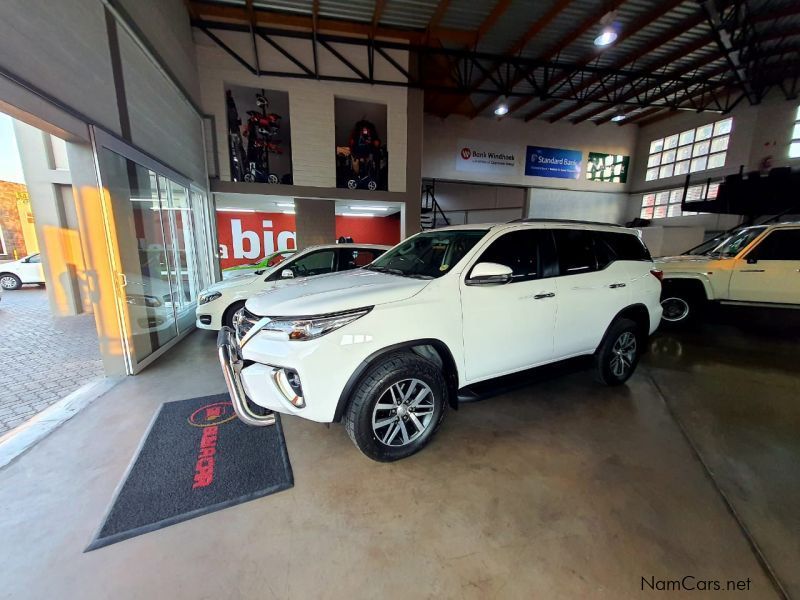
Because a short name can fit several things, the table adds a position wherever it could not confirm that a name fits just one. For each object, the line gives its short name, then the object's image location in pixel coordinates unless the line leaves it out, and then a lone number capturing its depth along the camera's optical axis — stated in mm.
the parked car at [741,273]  5113
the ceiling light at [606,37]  7004
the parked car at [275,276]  4508
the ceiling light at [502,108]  11672
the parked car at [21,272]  9234
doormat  1841
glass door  3520
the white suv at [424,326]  2004
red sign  12492
